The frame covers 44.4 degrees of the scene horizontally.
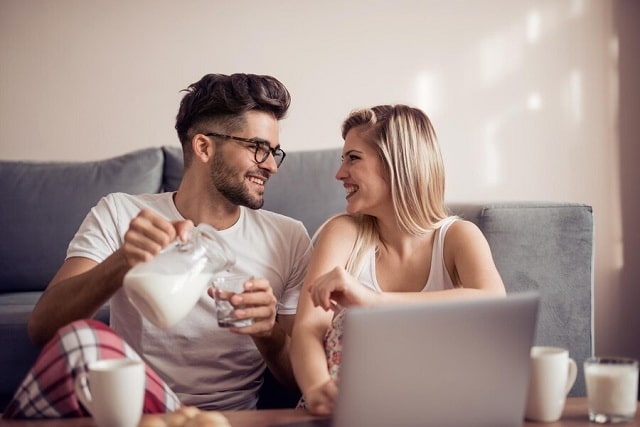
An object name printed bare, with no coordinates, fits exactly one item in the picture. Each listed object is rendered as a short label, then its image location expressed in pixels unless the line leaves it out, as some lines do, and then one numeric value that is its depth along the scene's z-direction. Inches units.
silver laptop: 35.0
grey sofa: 79.9
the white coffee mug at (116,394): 39.6
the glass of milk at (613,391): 41.9
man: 63.6
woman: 66.5
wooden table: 41.9
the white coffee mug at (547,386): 42.1
